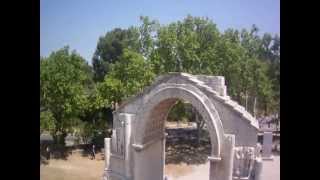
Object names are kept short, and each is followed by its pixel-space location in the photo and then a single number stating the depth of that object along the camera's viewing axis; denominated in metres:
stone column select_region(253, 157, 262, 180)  7.49
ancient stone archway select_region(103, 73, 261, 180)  7.66
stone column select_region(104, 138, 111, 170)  9.67
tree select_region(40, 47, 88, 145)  15.26
